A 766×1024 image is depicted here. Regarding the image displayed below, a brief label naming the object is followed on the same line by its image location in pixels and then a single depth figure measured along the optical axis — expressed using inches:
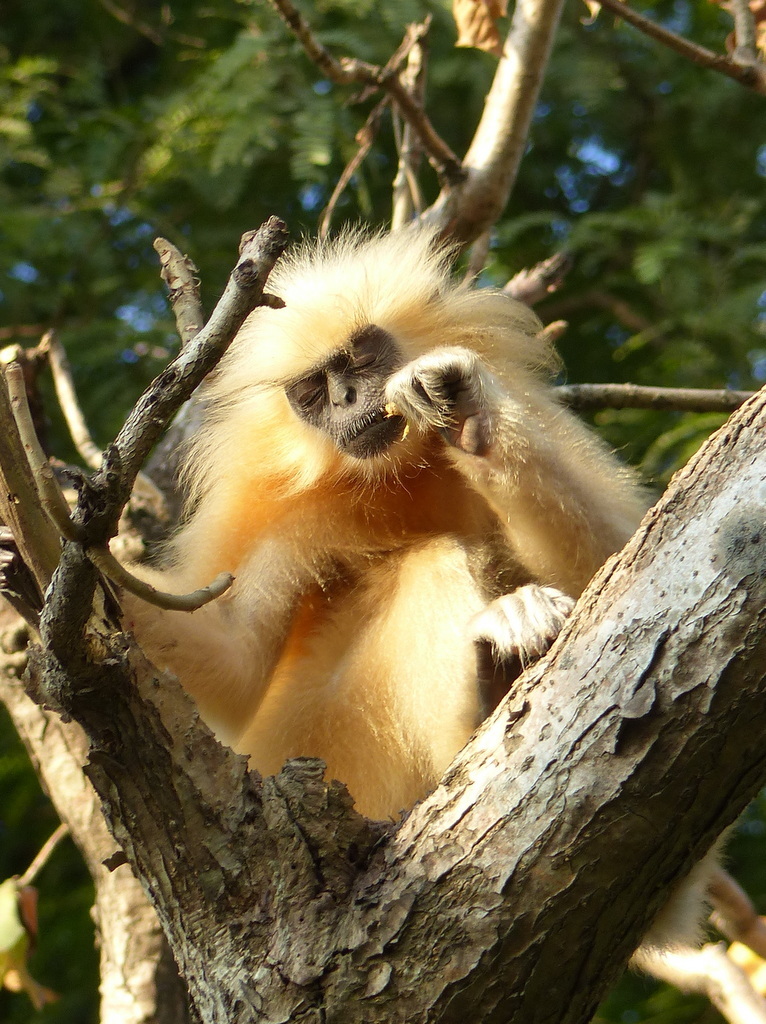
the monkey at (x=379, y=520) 219.5
